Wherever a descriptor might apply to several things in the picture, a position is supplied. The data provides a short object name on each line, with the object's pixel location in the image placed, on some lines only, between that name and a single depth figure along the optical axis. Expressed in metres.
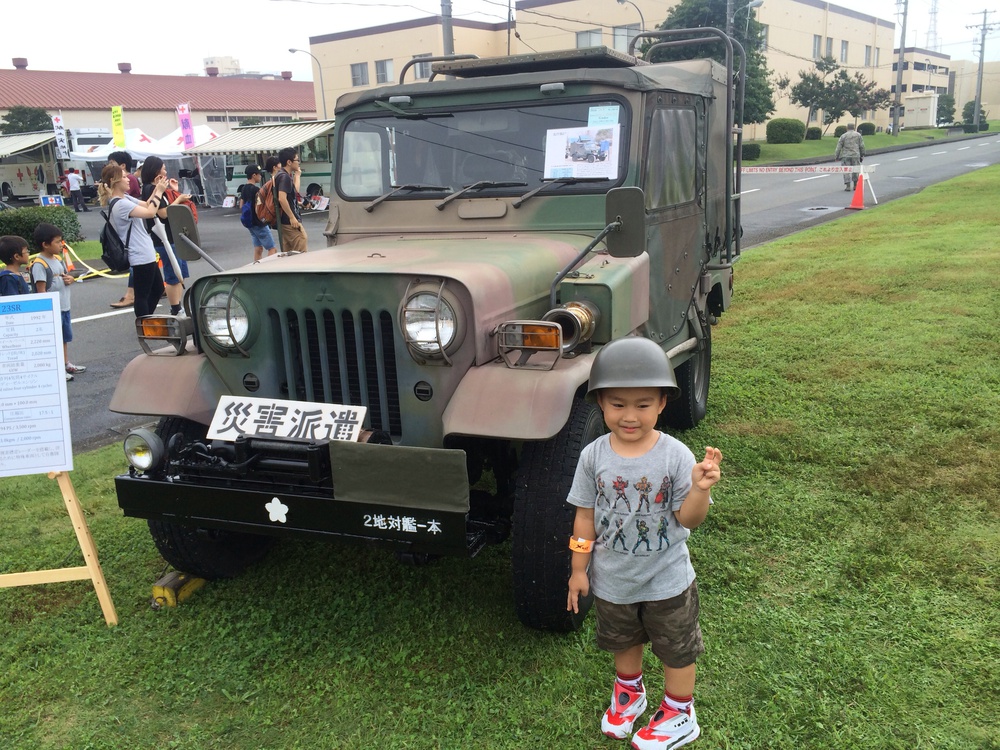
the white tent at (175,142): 29.16
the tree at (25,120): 42.72
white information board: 3.58
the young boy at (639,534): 2.55
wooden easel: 3.62
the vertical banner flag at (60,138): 31.82
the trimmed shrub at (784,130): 41.81
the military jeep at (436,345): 3.02
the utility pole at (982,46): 68.31
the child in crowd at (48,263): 6.78
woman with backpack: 7.98
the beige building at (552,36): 44.34
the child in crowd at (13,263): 6.18
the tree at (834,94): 45.12
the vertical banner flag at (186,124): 28.20
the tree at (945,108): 71.00
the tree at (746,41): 34.84
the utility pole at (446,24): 21.28
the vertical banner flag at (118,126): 24.31
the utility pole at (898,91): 52.33
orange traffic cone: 17.70
